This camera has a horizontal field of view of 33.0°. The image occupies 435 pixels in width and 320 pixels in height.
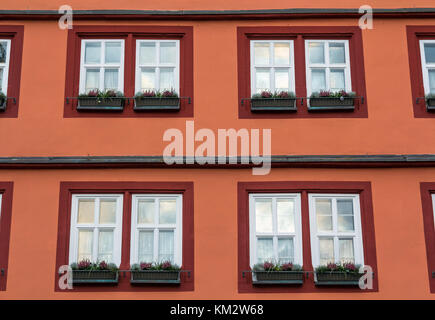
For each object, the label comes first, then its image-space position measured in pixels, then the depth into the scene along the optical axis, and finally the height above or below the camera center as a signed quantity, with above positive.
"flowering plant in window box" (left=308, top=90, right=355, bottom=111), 11.77 +3.46
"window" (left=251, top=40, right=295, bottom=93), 12.04 +4.11
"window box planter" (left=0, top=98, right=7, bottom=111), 11.78 +3.47
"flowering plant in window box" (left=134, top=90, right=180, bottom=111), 11.77 +3.48
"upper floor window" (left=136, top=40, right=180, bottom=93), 12.04 +4.16
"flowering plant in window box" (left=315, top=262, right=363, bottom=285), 10.89 +0.68
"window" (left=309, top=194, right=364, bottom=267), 11.15 +1.38
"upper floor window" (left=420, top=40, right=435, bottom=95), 12.00 +4.12
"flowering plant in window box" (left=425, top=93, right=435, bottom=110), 11.77 +3.41
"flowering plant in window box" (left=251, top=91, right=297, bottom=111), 11.77 +3.45
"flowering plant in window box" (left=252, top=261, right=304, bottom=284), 10.91 +0.69
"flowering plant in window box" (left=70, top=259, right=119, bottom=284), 10.92 +0.75
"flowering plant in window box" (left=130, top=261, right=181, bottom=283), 10.93 +0.73
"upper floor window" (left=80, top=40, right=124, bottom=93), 12.03 +4.16
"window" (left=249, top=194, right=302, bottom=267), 11.16 +1.40
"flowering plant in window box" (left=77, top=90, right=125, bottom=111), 11.77 +3.49
